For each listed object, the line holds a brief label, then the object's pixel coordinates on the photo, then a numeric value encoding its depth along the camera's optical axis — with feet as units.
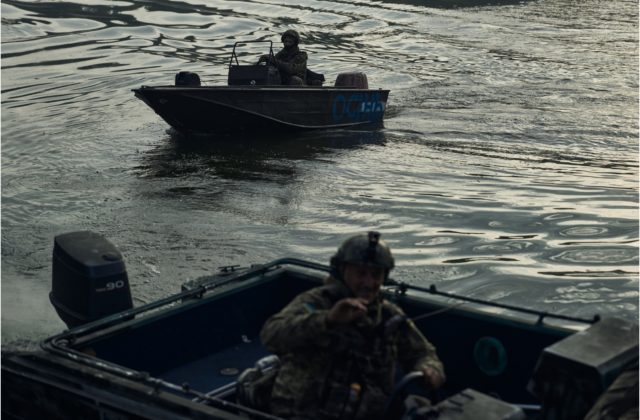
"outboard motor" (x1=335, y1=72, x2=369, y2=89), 64.28
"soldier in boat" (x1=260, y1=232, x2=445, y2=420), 16.26
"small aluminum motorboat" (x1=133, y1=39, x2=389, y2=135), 57.47
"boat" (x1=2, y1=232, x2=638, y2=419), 16.89
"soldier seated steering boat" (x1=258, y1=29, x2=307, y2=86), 60.29
